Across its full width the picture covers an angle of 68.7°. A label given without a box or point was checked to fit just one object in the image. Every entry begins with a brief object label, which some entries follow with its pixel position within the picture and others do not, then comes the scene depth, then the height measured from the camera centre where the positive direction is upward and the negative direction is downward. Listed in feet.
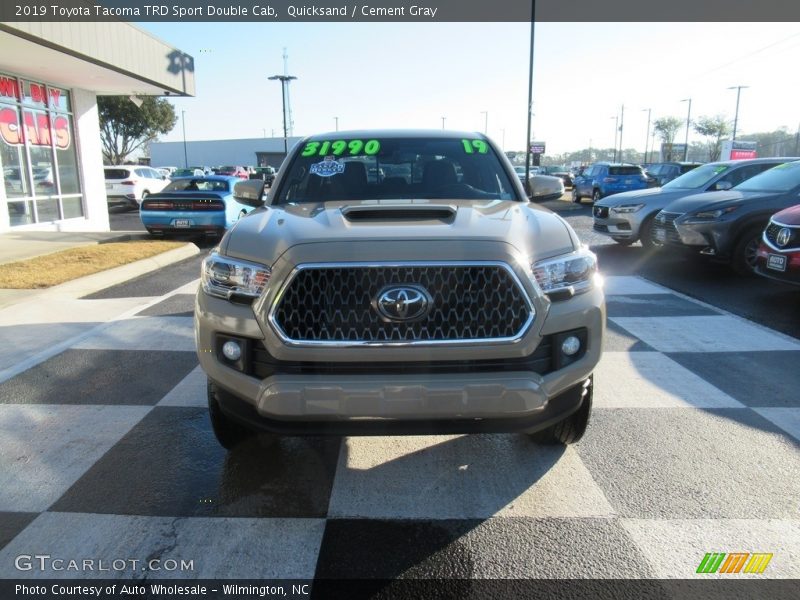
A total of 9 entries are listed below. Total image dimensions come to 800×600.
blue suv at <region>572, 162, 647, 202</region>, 70.23 -1.51
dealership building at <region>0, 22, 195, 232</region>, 38.01 +5.09
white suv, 72.79 -2.48
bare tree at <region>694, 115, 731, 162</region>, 257.14 +16.88
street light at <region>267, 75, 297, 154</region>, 152.87 +22.30
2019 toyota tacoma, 7.69 -2.17
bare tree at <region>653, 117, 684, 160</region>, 287.28 +19.04
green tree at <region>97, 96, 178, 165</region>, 152.35 +11.29
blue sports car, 39.17 -3.02
